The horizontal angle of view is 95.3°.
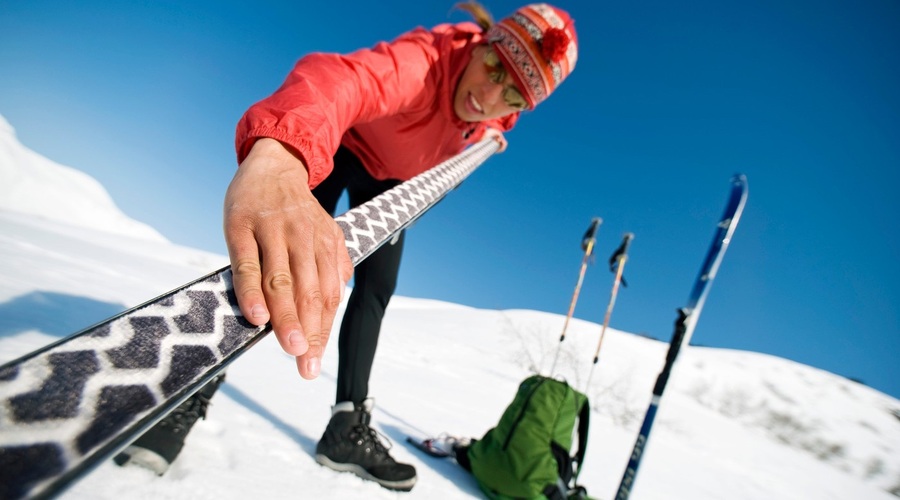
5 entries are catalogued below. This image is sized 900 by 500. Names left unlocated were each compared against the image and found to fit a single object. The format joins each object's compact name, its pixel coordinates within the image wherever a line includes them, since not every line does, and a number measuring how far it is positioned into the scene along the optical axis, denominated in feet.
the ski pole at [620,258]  17.29
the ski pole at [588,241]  17.58
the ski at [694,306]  6.98
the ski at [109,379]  0.92
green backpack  5.93
